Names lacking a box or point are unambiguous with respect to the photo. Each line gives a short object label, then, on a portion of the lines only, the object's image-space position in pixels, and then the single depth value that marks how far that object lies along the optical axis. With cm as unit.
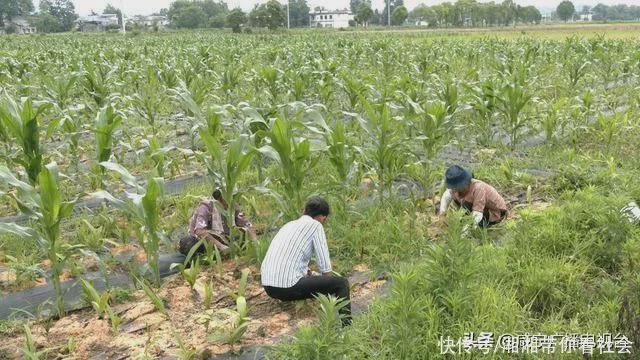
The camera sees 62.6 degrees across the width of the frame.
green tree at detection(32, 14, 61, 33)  7025
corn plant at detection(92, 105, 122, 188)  427
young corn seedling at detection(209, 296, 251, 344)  294
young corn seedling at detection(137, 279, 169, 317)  331
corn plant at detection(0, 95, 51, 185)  380
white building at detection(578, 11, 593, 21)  16388
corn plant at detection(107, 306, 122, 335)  313
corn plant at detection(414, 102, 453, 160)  505
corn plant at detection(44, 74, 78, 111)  733
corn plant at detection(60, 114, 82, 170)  545
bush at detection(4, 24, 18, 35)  6196
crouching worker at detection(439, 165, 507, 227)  415
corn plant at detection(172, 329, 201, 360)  278
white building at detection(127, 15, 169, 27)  12160
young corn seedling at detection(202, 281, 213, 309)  341
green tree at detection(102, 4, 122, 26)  11612
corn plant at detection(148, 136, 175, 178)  415
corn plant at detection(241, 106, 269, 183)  442
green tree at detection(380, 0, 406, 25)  9419
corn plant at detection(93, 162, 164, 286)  337
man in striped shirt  321
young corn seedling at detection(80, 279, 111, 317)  329
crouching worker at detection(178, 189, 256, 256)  404
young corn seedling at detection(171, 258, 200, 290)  355
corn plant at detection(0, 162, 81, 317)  321
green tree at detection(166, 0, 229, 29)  7175
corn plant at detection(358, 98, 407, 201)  455
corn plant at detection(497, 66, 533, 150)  620
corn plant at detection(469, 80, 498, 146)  636
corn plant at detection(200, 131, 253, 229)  384
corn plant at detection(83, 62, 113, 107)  762
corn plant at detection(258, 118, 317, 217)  392
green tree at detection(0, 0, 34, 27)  7562
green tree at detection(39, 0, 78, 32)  8319
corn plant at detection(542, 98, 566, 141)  649
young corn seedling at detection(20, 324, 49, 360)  272
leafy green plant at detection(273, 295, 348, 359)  234
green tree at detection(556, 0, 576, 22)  10175
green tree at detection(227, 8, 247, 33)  4831
